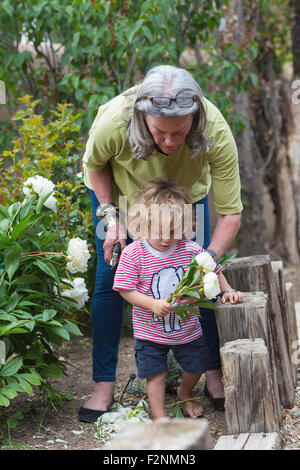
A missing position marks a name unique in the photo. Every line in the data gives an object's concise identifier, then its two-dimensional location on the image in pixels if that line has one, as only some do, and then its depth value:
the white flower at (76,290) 5.96
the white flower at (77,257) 5.71
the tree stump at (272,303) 6.15
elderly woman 5.02
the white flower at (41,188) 5.91
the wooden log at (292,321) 7.22
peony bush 5.41
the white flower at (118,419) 5.84
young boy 5.53
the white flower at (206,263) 5.18
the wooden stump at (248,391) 4.87
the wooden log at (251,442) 4.55
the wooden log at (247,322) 5.40
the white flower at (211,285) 5.06
